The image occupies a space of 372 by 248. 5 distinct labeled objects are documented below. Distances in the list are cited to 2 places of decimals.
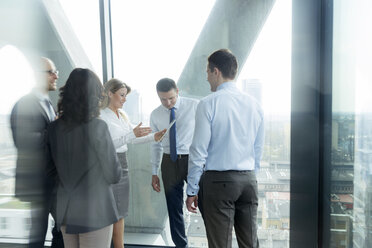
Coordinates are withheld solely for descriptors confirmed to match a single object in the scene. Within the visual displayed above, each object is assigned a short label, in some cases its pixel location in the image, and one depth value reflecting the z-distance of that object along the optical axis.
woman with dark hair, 1.40
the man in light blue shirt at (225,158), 1.54
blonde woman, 2.06
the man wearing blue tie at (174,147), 2.31
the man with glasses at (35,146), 1.78
